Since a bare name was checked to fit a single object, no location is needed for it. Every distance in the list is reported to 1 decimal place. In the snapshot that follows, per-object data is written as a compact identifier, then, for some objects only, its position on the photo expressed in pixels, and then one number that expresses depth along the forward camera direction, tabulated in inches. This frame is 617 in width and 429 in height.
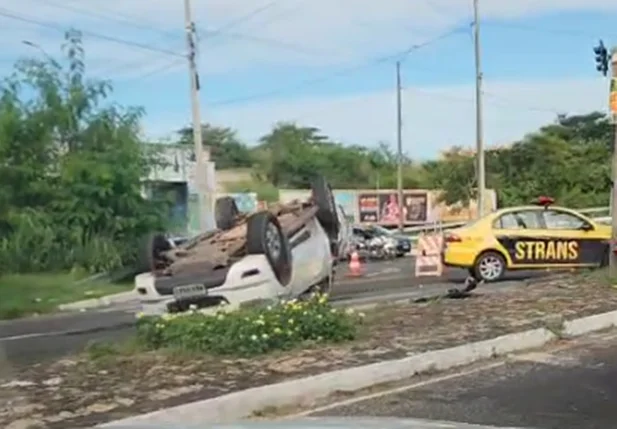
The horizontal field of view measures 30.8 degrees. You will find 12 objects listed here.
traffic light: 1085.1
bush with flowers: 394.0
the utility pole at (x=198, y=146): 1141.7
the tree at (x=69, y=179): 1060.5
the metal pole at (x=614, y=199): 600.7
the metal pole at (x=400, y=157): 2196.1
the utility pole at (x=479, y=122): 1696.6
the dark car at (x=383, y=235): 1550.2
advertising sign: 2348.7
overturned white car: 560.1
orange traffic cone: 1131.3
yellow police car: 836.6
